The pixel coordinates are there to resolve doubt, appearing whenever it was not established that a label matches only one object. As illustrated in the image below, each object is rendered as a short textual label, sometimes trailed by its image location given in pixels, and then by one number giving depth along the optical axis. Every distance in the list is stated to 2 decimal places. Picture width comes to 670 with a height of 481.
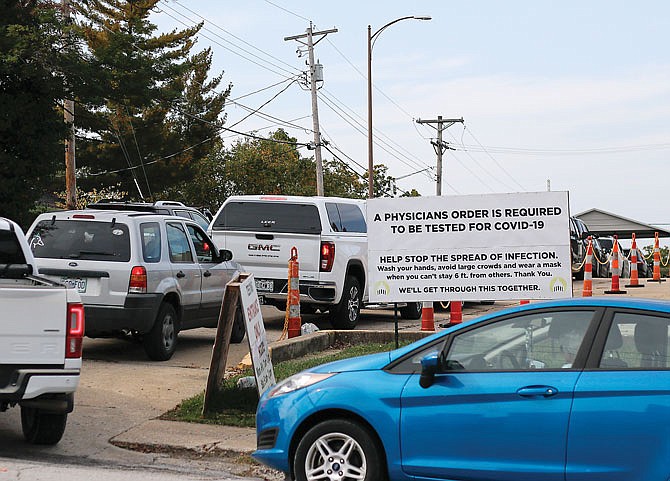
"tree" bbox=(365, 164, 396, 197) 70.19
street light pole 40.09
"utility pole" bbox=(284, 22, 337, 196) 43.60
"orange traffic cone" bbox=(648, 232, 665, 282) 28.09
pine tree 48.59
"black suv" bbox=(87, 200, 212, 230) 20.33
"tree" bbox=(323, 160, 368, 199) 65.06
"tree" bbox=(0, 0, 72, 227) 21.94
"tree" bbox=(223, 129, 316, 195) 59.69
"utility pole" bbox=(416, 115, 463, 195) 60.69
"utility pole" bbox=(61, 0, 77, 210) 27.54
